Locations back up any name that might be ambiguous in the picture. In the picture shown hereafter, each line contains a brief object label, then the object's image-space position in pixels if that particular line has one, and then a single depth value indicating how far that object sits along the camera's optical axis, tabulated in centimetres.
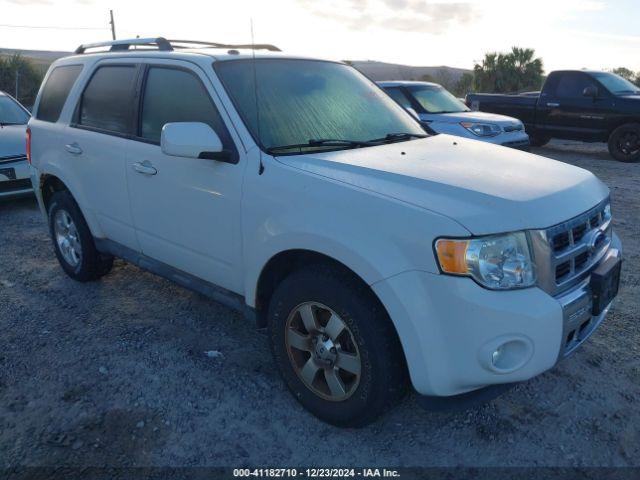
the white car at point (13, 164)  702
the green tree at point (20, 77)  2425
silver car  934
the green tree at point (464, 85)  2722
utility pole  3198
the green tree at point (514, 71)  2373
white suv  227
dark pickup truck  1113
